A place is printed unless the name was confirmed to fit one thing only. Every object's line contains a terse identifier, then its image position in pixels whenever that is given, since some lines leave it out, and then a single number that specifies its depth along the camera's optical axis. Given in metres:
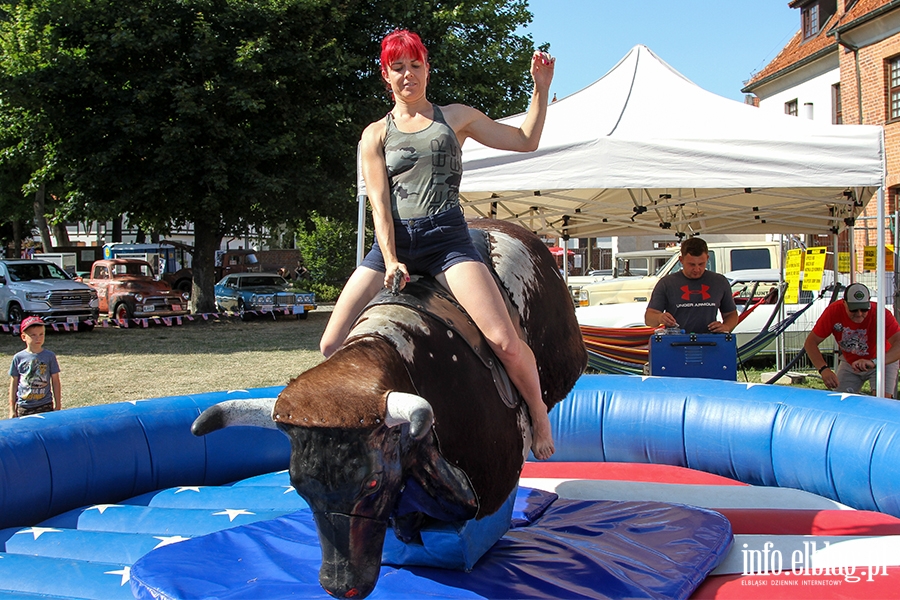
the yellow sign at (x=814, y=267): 8.20
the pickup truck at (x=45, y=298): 17.92
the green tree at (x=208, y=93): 17.80
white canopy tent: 6.18
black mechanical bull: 2.32
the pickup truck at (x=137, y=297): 20.42
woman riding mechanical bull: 3.17
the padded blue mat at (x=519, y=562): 3.12
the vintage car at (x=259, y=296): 22.20
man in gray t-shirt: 7.04
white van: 13.98
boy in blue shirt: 6.13
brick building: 20.12
